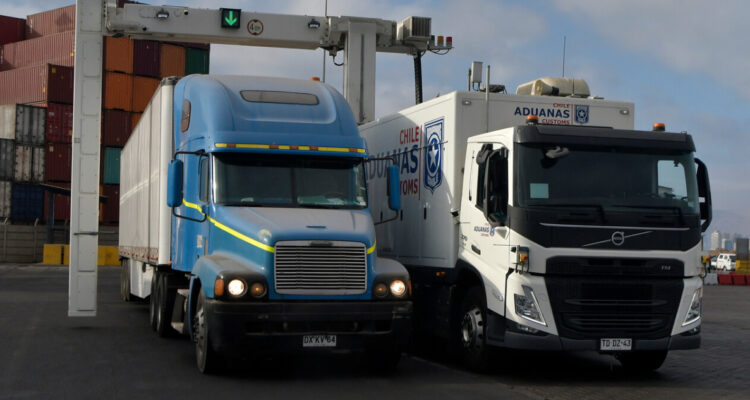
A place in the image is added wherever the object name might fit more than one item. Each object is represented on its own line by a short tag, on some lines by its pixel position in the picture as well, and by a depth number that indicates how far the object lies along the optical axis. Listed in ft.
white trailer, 44.45
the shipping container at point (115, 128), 163.43
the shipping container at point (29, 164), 165.37
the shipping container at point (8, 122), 162.91
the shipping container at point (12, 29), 204.13
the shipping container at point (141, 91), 167.32
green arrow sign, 55.36
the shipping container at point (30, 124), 163.42
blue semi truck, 32.71
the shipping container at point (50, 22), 192.34
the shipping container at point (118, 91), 164.25
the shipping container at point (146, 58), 168.14
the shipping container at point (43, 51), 183.83
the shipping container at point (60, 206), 169.37
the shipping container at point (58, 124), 167.84
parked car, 257.40
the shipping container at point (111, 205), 163.63
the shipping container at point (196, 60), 172.96
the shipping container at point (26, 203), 165.58
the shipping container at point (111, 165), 164.35
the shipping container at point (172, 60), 169.68
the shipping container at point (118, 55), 163.63
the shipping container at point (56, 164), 168.25
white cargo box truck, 33.45
